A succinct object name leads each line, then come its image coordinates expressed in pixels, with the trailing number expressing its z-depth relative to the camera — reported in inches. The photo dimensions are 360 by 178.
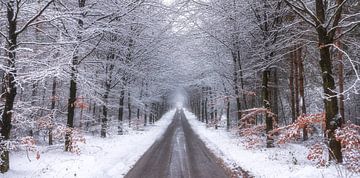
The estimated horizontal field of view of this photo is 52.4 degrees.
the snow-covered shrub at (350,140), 370.6
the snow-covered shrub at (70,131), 522.8
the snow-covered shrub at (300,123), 423.5
